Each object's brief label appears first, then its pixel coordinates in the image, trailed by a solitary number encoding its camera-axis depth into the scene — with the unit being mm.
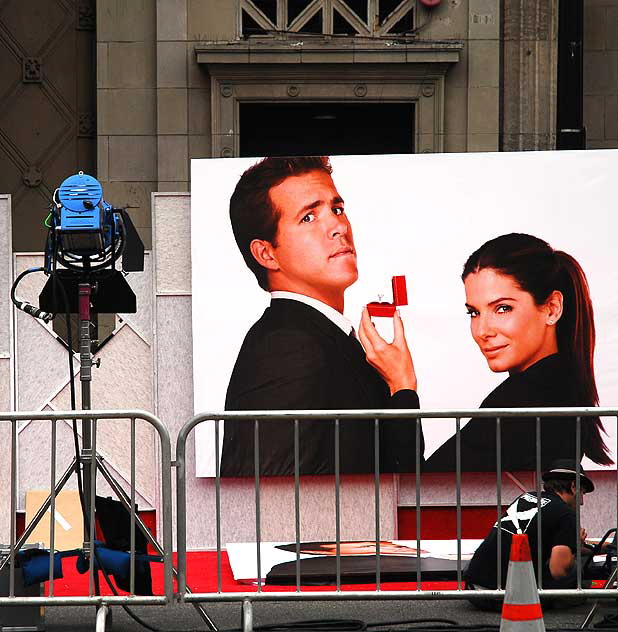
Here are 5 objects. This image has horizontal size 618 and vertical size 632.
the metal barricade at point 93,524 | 15078
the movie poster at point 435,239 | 22062
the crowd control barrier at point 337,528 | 15219
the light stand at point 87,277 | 15664
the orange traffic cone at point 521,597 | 13453
